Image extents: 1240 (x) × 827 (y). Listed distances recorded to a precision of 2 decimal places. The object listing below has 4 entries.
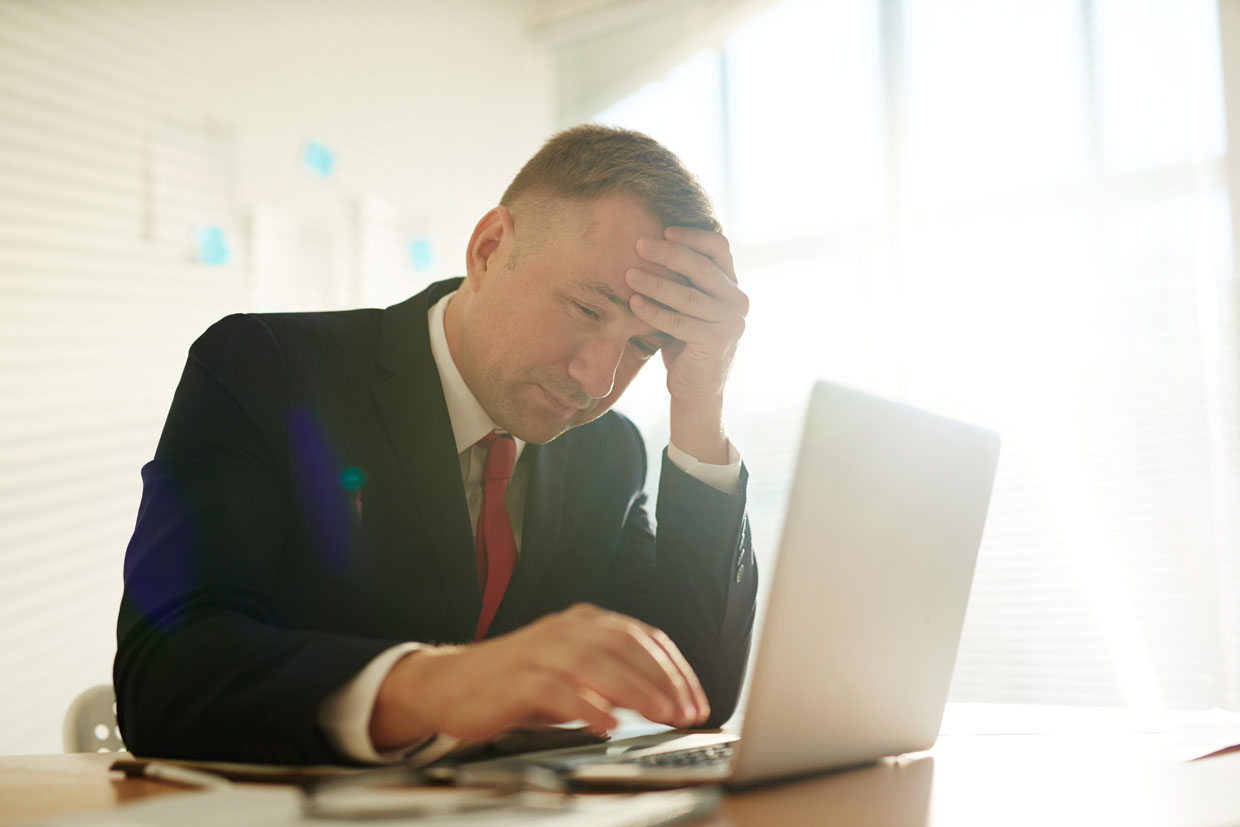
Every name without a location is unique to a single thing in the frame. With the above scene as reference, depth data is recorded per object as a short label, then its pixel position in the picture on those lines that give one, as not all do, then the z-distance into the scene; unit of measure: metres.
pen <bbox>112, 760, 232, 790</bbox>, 0.71
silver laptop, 0.72
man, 1.07
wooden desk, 0.63
